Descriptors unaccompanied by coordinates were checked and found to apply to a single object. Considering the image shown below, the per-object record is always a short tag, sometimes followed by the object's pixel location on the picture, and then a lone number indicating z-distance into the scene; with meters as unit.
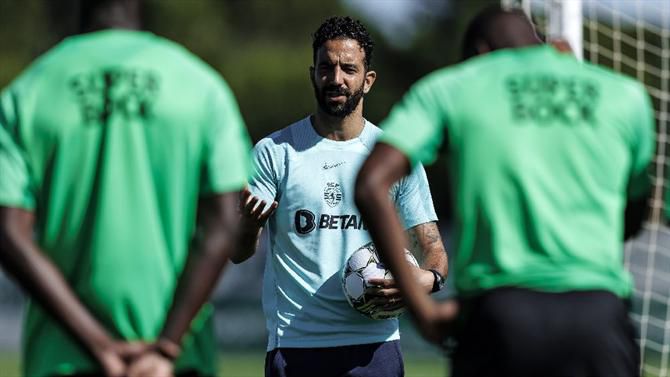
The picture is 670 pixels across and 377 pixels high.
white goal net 18.03
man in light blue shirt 14.04
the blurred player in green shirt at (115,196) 8.68
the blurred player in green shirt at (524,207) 9.04
